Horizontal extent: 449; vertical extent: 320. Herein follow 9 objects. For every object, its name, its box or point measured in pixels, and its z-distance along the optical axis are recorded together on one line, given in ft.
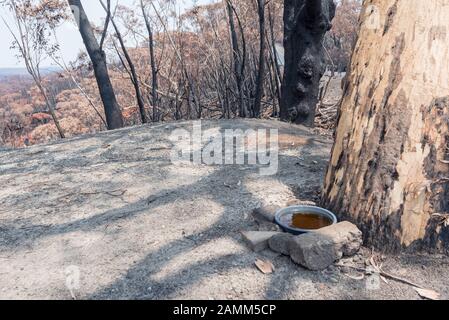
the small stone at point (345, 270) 4.66
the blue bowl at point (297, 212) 5.20
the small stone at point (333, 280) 4.48
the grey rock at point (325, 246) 4.61
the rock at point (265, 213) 5.75
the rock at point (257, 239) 5.09
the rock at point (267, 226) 5.51
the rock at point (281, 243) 4.89
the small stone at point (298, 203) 6.18
